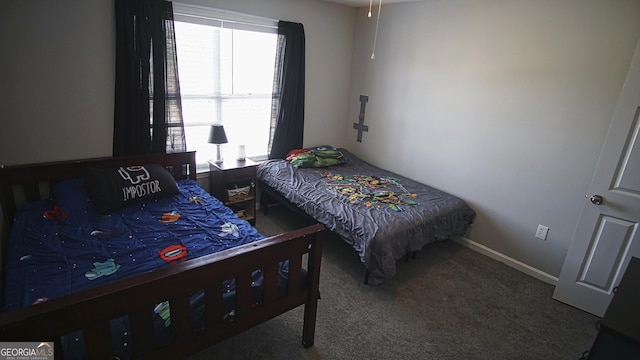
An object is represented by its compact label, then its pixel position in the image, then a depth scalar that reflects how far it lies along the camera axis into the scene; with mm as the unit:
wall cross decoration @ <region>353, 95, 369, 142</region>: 4002
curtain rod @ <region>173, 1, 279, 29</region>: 2766
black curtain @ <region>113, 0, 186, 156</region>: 2529
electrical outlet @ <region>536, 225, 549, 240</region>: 2684
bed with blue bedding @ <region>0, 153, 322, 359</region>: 1195
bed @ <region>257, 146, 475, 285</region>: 2416
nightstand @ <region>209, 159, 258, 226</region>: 3098
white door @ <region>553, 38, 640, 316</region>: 2053
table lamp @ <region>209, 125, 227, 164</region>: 3041
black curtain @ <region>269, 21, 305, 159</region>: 3441
